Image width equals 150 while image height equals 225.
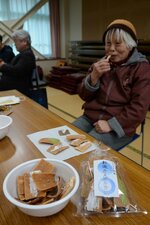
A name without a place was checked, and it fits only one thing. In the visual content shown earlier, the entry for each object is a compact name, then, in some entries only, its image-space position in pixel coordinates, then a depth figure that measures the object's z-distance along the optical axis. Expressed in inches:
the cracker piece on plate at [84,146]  29.2
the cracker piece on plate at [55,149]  28.8
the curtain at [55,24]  173.6
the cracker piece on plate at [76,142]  30.5
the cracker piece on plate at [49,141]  31.2
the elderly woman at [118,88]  43.4
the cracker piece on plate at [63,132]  34.4
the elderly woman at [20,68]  87.7
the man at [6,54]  114.7
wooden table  18.1
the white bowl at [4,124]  31.7
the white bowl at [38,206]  16.7
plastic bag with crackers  18.6
